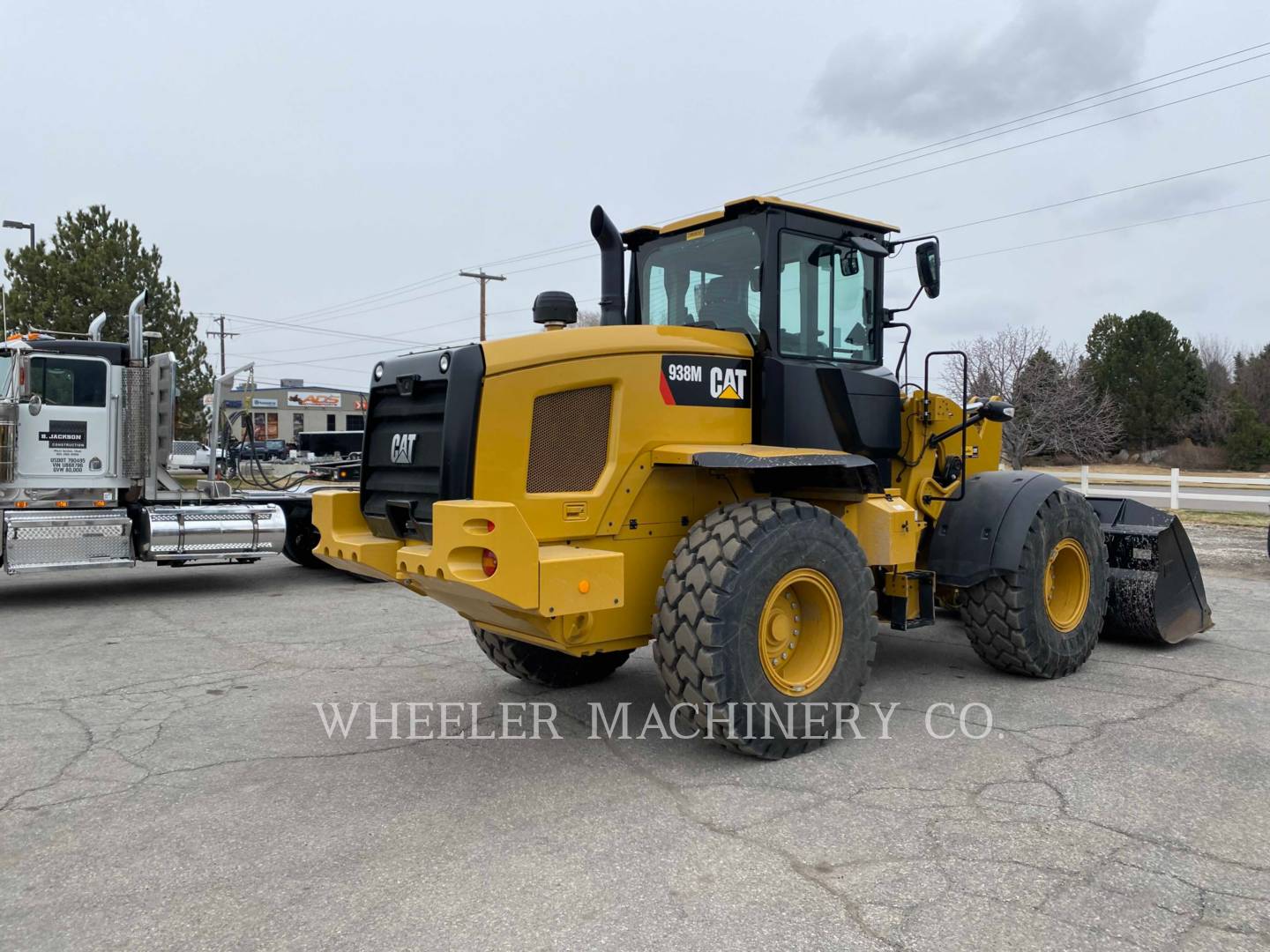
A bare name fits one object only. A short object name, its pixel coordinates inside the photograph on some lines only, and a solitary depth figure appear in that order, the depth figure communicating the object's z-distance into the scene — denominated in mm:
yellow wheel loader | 4434
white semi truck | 9961
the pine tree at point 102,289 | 22078
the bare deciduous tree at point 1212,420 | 47375
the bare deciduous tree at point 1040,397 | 30297
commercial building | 63688
